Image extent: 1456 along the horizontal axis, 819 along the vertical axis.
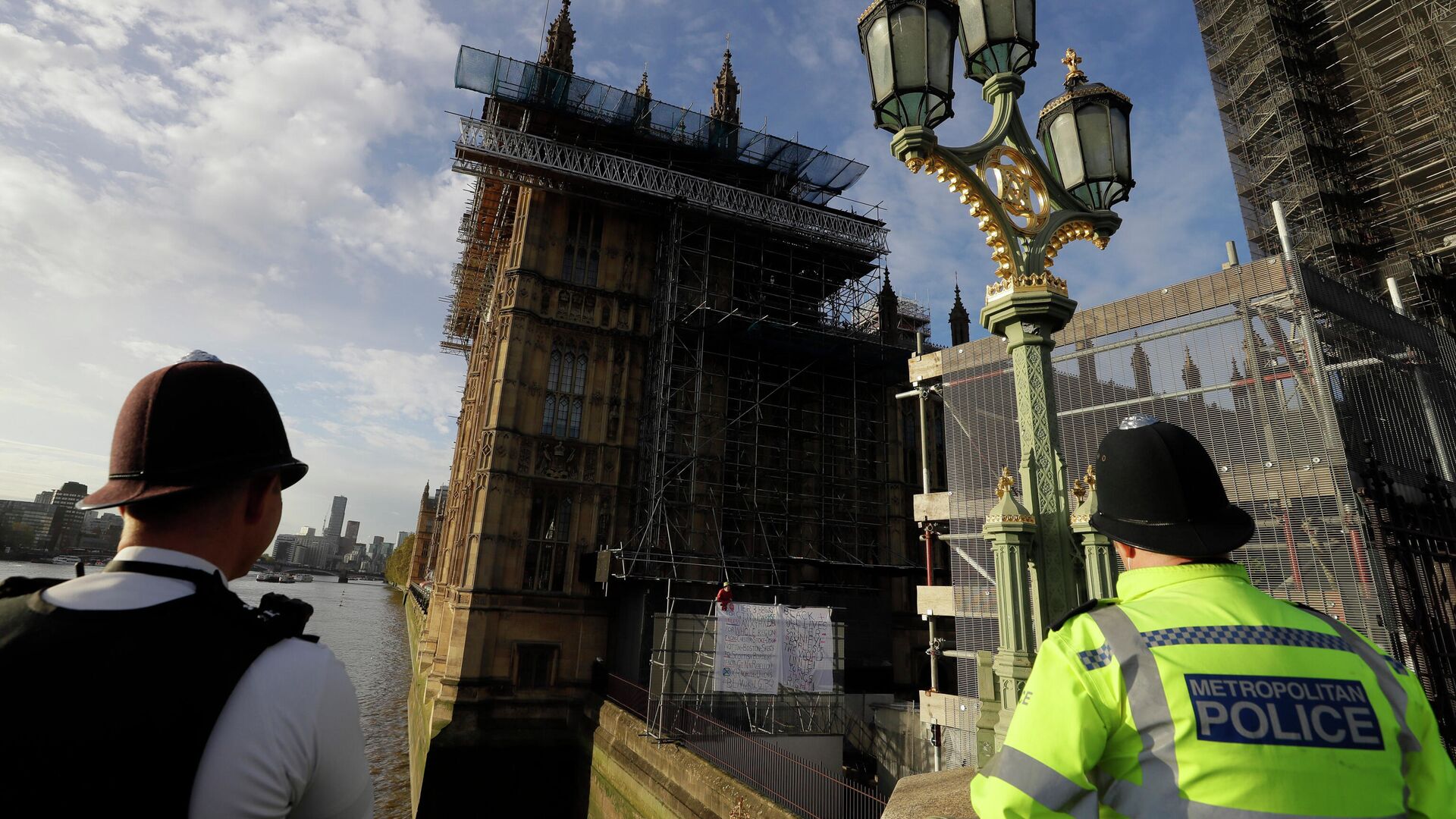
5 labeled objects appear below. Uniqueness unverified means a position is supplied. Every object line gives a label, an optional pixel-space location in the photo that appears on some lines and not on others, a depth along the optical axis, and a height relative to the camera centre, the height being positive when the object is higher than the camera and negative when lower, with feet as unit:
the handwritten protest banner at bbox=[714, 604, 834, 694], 55.67 -4.32
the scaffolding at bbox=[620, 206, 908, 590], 74.69 +20.42
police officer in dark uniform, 3.77 -0.51
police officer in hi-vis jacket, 5.09 -0.82
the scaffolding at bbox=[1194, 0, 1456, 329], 68.39 +49.34
